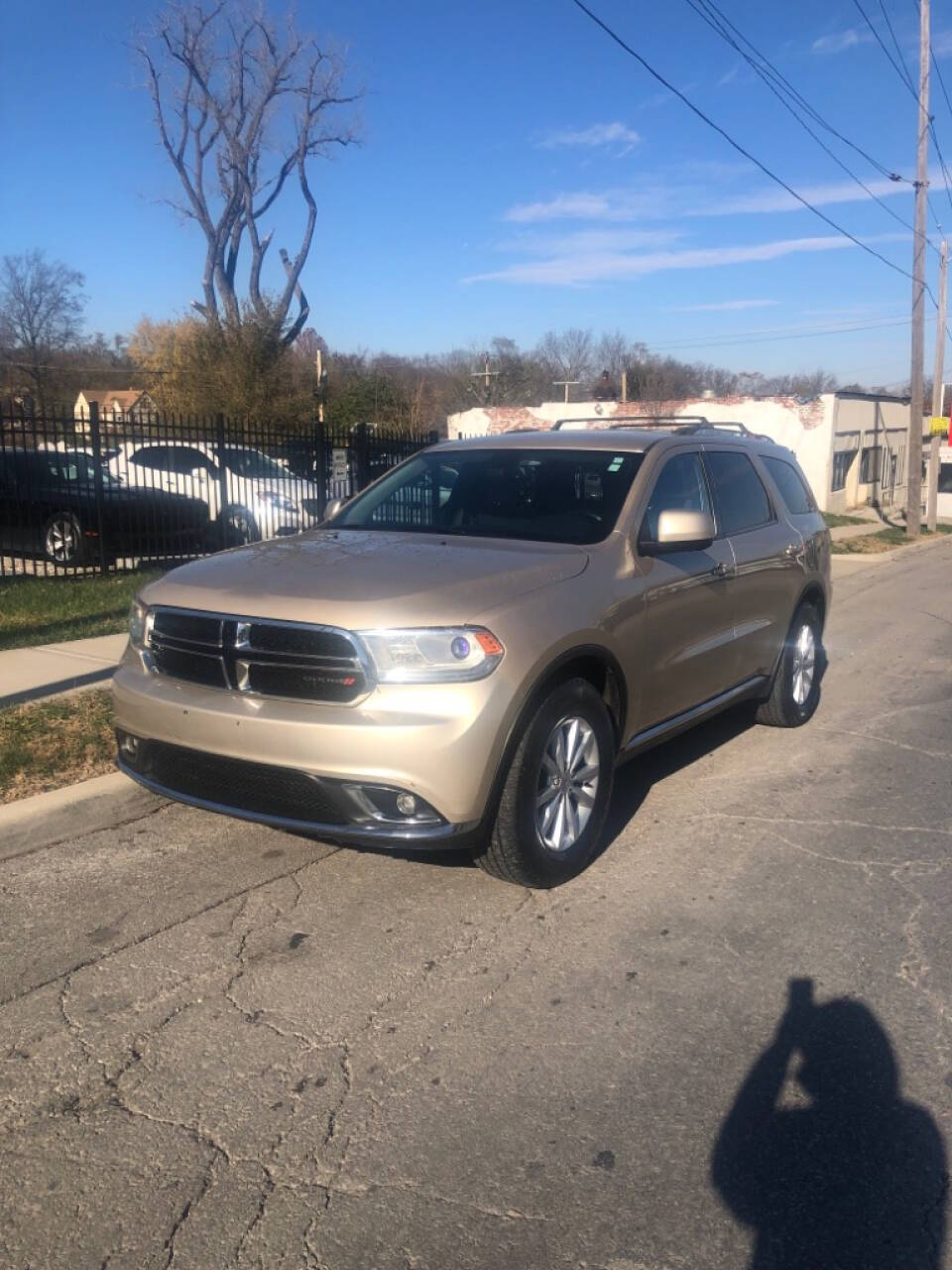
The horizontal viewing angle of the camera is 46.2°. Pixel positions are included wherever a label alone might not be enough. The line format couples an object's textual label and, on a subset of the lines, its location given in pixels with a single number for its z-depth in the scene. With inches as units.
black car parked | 502.9
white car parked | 600.1
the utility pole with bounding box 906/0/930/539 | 971.9
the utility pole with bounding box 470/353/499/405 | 2419.4
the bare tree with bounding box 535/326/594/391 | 2864.2
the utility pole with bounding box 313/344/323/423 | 1287.0
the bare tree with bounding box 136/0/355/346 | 1476.4
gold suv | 158.4
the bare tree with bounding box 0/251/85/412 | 2369.6
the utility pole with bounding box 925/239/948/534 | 1186.8
